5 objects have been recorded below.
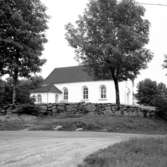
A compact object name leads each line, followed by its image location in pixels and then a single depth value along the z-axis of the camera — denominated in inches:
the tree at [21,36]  844.6
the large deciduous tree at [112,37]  1055.6
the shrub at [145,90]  2089.6
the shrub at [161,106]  1135.6
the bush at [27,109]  930.1
